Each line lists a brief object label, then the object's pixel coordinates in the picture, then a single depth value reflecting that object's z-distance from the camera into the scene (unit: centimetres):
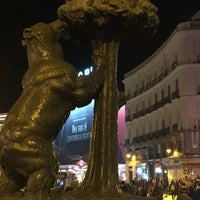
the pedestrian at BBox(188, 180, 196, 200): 978
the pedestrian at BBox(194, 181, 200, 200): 938
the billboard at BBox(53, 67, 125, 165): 3430
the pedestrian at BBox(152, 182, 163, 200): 1026
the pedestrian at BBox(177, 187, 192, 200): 674
